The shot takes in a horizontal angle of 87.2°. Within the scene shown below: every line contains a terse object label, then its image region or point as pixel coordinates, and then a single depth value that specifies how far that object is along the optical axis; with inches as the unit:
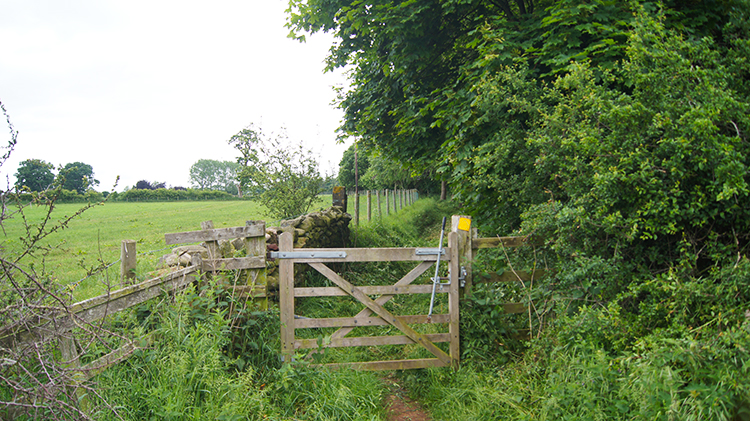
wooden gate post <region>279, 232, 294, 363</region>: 179.2
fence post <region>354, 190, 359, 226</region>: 470.3
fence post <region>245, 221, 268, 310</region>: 193.5
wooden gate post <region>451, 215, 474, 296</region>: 188.5
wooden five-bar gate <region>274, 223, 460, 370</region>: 179.3
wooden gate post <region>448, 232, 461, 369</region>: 185.9
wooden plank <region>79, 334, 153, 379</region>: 113.9
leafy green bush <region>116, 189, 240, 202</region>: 1557.7
